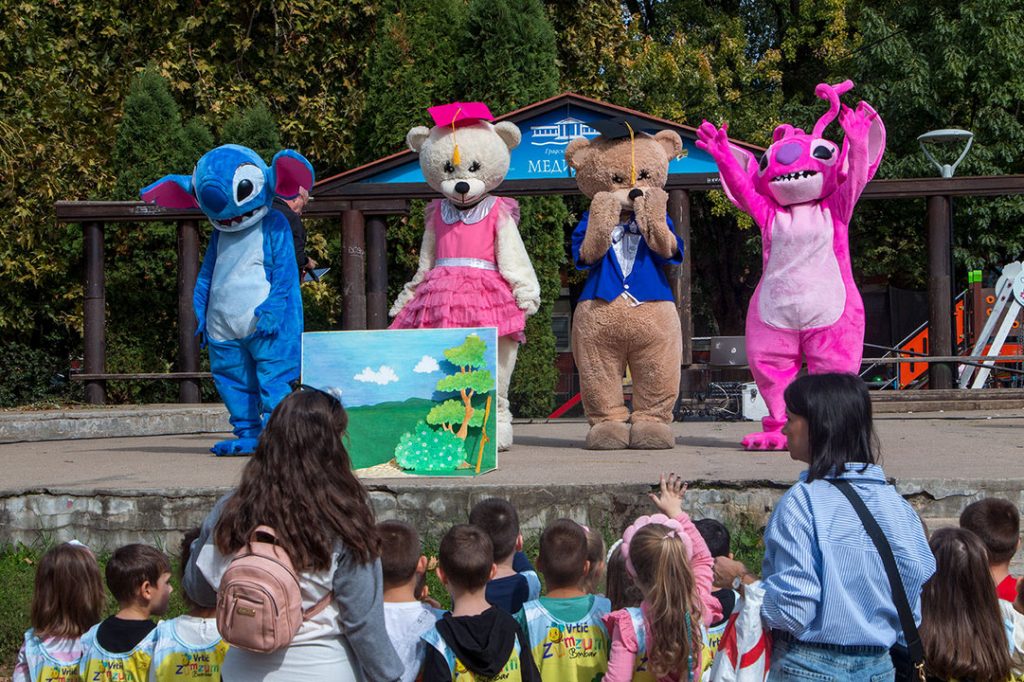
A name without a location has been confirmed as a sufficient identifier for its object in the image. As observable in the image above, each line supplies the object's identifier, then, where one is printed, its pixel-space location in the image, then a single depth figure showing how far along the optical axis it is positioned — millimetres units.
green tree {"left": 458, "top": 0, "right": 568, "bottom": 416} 13750
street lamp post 11227
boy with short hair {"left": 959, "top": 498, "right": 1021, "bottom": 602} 3861
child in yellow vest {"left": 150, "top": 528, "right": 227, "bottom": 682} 3582
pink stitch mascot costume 7102
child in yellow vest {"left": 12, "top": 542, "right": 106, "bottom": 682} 3688
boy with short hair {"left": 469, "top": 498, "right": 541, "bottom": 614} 3893
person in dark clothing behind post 8414
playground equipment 15422
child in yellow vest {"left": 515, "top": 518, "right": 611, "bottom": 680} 3607
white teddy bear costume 7439
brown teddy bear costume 7371
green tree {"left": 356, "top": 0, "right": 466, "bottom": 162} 14219
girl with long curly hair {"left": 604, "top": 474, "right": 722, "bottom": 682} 3279
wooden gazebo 10828
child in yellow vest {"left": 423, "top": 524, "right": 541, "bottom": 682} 3352
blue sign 10812
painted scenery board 6574
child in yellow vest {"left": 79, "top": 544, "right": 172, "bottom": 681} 3627
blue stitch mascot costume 7203
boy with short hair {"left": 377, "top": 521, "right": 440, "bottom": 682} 3498
